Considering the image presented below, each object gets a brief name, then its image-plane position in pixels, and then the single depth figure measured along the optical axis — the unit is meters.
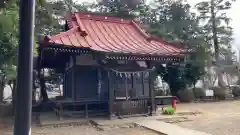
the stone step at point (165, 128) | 7.20
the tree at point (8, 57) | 8.17
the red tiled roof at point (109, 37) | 9.55
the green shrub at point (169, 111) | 10.84
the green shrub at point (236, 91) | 19.62
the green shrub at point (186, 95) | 17.87
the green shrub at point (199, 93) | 18.77
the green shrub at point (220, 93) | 18.59
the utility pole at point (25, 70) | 2.00
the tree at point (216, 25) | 19.91
